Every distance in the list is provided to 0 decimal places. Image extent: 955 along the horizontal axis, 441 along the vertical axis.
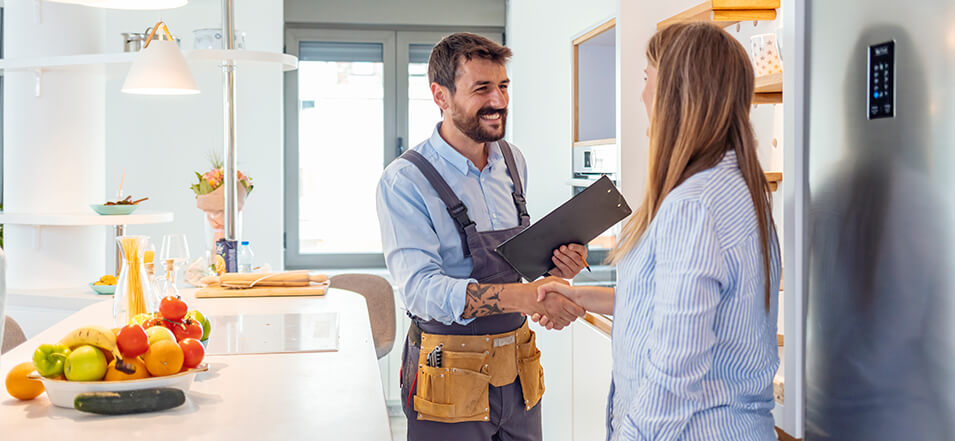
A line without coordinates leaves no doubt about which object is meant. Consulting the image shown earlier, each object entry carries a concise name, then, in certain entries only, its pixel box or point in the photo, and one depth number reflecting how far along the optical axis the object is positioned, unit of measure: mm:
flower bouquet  3331
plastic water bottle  3195
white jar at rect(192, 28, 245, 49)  3266
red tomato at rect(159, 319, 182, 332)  1572
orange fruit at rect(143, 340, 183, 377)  1353
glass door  4879
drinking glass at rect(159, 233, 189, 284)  2348
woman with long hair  1144
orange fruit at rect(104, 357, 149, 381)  1344
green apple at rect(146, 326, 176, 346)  1409
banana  1345
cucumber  1303
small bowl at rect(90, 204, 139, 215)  3520
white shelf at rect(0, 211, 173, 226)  3467
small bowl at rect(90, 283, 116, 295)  3455
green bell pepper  1318
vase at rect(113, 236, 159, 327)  1735
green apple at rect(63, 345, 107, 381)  1318
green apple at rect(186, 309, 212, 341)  1755
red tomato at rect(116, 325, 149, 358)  1345
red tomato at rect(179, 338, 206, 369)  1415
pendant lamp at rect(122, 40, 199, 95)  2922
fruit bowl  1316
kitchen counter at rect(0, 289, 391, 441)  1242
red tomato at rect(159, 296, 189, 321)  1588
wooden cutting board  2627
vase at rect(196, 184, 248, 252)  3324
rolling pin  2693
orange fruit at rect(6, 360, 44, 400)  1379
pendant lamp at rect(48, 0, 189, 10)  2273
